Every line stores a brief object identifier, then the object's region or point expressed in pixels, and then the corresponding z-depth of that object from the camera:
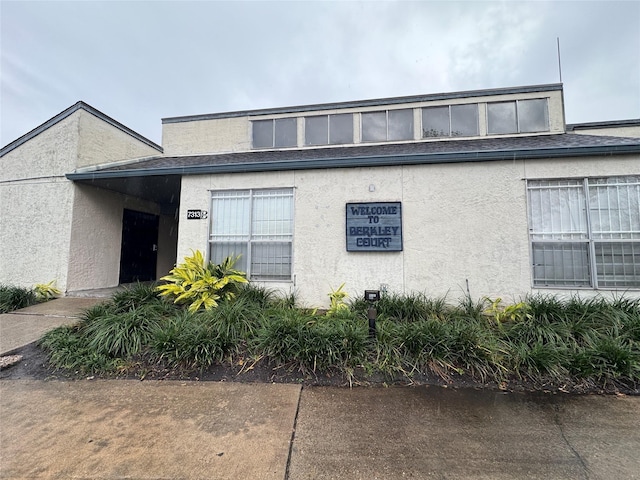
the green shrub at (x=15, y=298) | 6.41
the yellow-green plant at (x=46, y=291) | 7.15
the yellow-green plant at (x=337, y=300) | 5.25
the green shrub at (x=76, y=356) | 3.95
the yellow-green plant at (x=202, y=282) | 5.56
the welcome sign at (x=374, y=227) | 6.11
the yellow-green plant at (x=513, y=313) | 4.83
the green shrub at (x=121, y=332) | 4.23
